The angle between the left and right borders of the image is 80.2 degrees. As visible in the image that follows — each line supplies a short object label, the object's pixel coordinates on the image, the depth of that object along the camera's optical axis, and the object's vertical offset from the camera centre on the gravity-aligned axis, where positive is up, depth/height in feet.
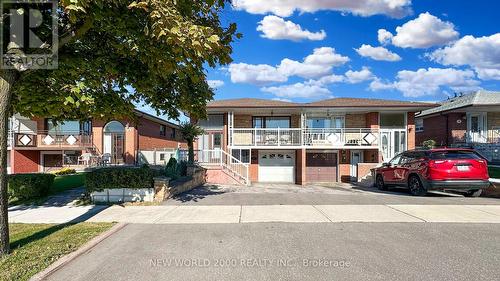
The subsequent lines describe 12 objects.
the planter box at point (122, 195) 31.53 -5.19
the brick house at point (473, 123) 69.67 +5.82
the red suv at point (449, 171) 32.83 -2.88
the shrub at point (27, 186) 32.40 -4.37
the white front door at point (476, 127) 73.51 +4.80
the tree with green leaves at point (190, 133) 52.95 +2.39
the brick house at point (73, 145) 75.92 +0.38
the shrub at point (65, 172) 63.99 -5.58
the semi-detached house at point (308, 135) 64.39 +2.50
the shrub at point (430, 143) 73.50 +0.64
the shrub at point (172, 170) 41.09 -3.30
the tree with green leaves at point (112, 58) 16.61 +6.31
